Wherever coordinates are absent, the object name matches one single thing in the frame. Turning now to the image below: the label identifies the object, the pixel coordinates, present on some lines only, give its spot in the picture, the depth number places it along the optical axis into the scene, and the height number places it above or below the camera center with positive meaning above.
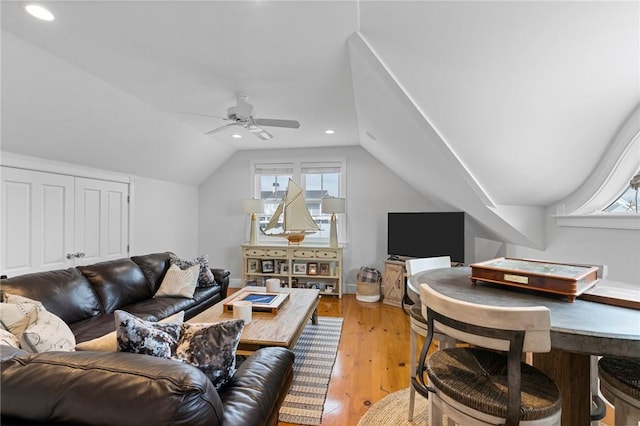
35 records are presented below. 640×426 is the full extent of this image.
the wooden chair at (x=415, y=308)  1.53 -0.59
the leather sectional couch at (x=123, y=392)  0.77 -0.50
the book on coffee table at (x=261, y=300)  2.53 -0.80
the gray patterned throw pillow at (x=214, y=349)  1.19 -0.56
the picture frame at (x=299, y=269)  4.80 -0.91
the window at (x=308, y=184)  5.09 +0.49
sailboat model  3.14 -0.04
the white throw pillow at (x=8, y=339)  1.31 -0.59
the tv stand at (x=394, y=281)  4.19 -0.97
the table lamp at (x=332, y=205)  4.60 +0.11
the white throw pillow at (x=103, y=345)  1.16 -0.53
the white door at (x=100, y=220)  3.38 -0.13
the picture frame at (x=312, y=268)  4.75 -0.89
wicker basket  4.45 -1.17
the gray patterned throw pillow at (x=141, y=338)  1.12 -0.49
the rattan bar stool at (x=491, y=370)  0.91 -0.58
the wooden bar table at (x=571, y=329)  0.86 -0.34
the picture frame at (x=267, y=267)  4.87 -0.90
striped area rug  1.93 -1.30
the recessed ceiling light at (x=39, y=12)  1.70 +1.14
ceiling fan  2.78 +0.89
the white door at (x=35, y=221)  2.68 -0.12
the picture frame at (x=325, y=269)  4.75 -0.89
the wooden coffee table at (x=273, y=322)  1.99 -0.85
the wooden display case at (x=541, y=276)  1.18 -0.26
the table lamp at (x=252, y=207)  4.89 +0.07
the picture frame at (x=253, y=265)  4.93 -0.89
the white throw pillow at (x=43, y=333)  1.44 -0.63
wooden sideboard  4.65 -0.87
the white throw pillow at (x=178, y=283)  3.17 -0.78
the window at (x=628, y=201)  1.95 +0.11
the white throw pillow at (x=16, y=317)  1.56 -0.57
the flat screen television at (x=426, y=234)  3.93 -0.29
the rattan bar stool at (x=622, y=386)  0.99 -0.58
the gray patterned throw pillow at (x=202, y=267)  3.47 -0.68
